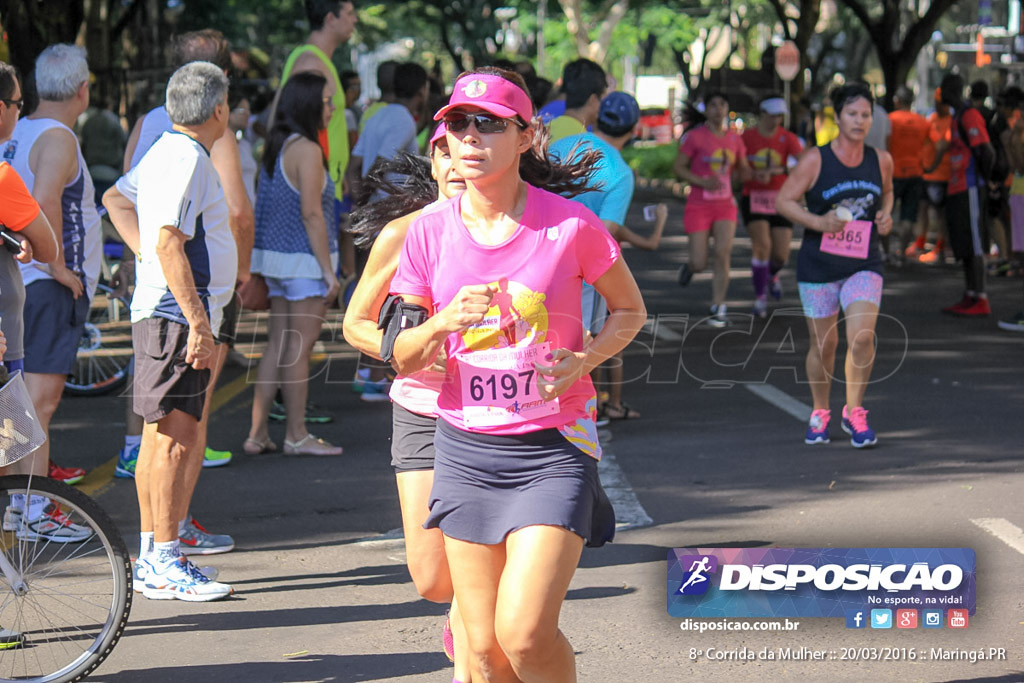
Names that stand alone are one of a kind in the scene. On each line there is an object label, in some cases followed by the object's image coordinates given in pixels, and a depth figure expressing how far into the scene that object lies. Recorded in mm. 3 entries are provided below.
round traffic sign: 28516
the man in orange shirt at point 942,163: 16625
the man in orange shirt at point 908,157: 17625
